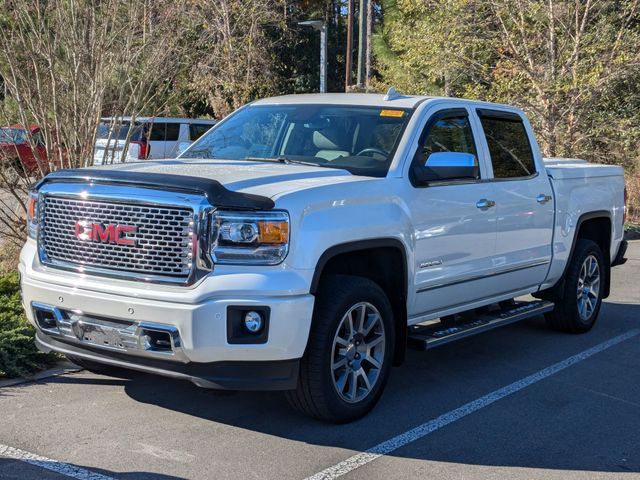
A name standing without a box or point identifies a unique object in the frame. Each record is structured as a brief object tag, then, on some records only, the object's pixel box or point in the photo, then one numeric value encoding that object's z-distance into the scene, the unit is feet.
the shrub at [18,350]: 19.57
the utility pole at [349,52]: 71.41
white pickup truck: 15.03
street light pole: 64.69
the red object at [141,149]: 62.15
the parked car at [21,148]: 29.32
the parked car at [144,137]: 31.63
